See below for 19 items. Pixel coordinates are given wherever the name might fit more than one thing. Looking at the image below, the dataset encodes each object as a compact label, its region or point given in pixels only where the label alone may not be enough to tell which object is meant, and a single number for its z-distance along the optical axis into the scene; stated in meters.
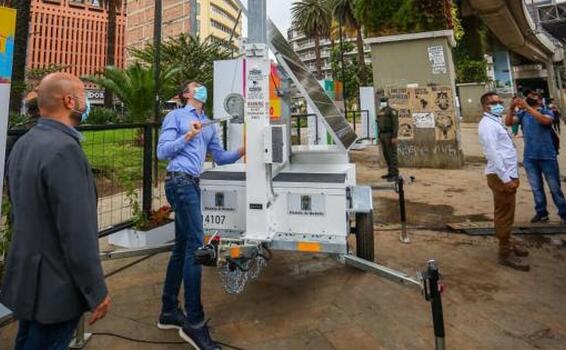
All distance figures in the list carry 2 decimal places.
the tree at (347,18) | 35.22
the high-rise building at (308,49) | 92.76
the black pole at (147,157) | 4.68
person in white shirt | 4.17
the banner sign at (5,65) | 2.51
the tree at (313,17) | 48.03
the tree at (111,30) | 22.11
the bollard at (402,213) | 4.64
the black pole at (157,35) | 9.61
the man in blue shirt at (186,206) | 2.73
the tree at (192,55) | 21.52
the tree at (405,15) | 11.02
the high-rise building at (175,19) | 75.81
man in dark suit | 1.57
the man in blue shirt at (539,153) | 5.50
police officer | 9.77
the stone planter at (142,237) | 4.89
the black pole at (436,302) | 2.14
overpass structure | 18.89
